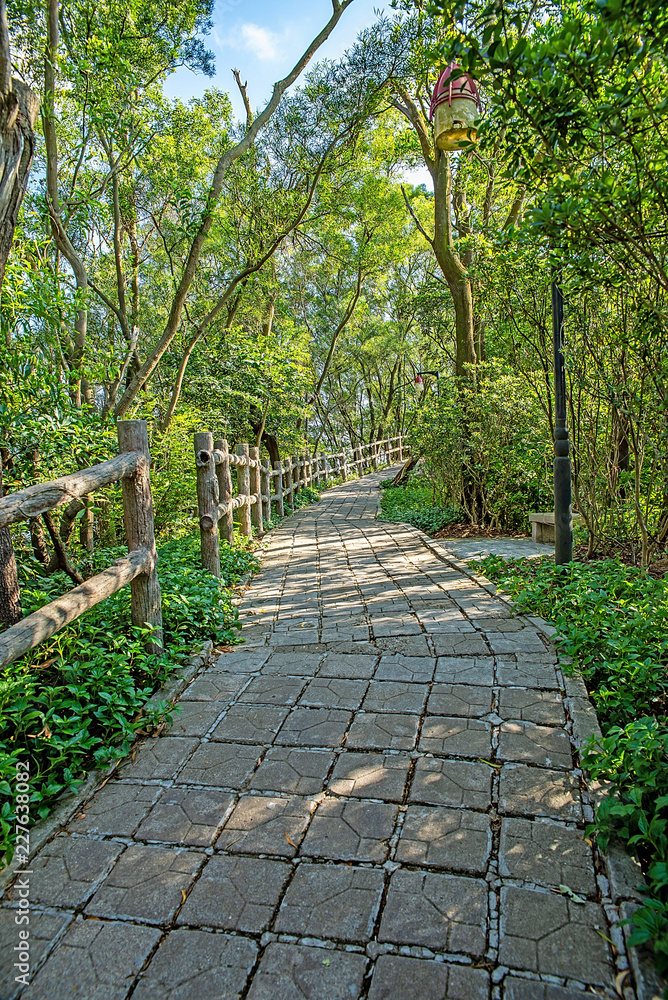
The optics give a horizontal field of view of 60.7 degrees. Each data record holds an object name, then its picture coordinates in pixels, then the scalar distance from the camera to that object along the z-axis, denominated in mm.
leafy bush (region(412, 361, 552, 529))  7137
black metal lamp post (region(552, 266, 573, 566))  4262
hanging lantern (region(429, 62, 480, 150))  3584
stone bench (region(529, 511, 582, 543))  6625
